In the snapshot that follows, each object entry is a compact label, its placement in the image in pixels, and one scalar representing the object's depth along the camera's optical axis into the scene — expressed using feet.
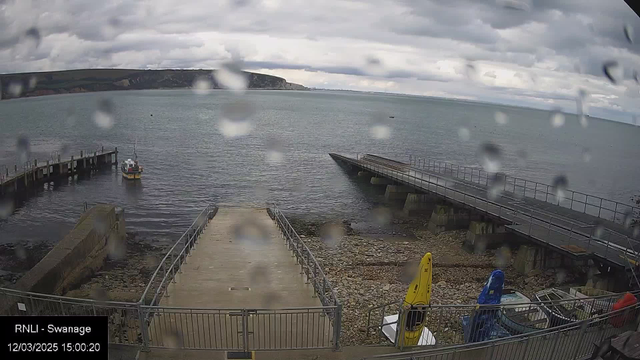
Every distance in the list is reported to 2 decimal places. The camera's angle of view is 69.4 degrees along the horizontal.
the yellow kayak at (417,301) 27.99
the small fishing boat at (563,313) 32.23
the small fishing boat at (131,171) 145.07
